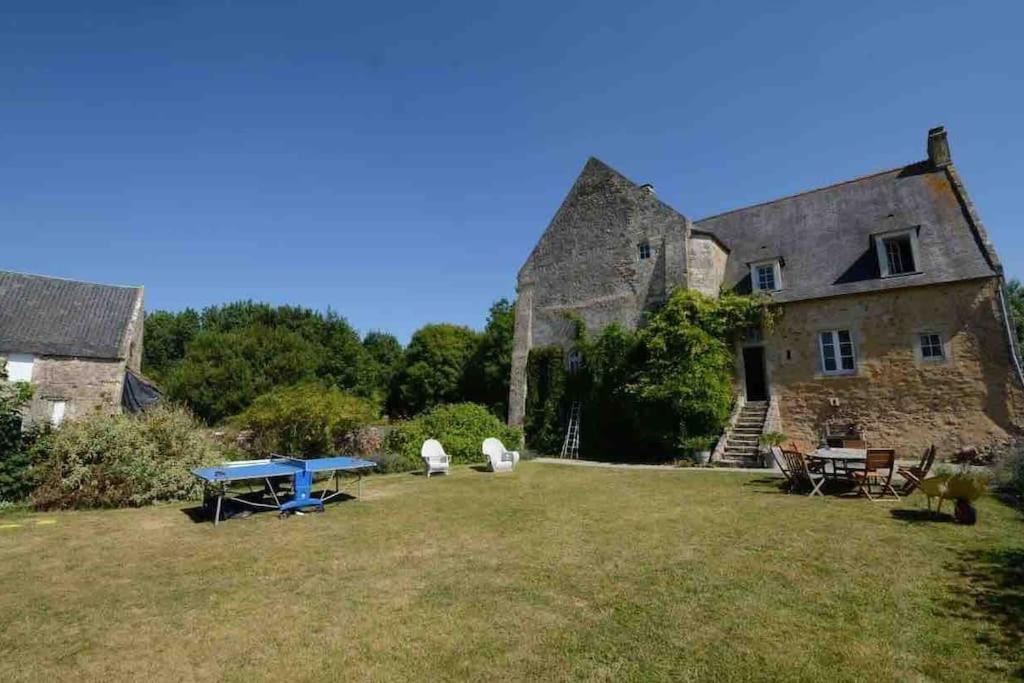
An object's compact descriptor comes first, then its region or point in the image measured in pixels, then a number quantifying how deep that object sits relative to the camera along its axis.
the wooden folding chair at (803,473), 10.02
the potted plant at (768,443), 14.11
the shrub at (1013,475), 9.57
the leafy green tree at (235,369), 30.98
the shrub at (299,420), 15.42
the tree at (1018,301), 33.22
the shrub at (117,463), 10.48
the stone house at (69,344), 18.56
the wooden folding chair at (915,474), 9.73
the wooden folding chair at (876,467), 9.25
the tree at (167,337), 48.91
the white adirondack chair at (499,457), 15.24
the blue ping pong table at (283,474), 9.09
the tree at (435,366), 37.72
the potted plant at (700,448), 15.51
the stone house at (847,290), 13.82
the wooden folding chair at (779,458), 11.06
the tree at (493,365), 34.31
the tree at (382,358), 43.59
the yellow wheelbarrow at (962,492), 7.56
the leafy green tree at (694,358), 15.96
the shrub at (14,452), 10.27
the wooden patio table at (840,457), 9.69
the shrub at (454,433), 17.30
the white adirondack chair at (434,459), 14.33
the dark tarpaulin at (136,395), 20.28
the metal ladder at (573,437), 19.53
